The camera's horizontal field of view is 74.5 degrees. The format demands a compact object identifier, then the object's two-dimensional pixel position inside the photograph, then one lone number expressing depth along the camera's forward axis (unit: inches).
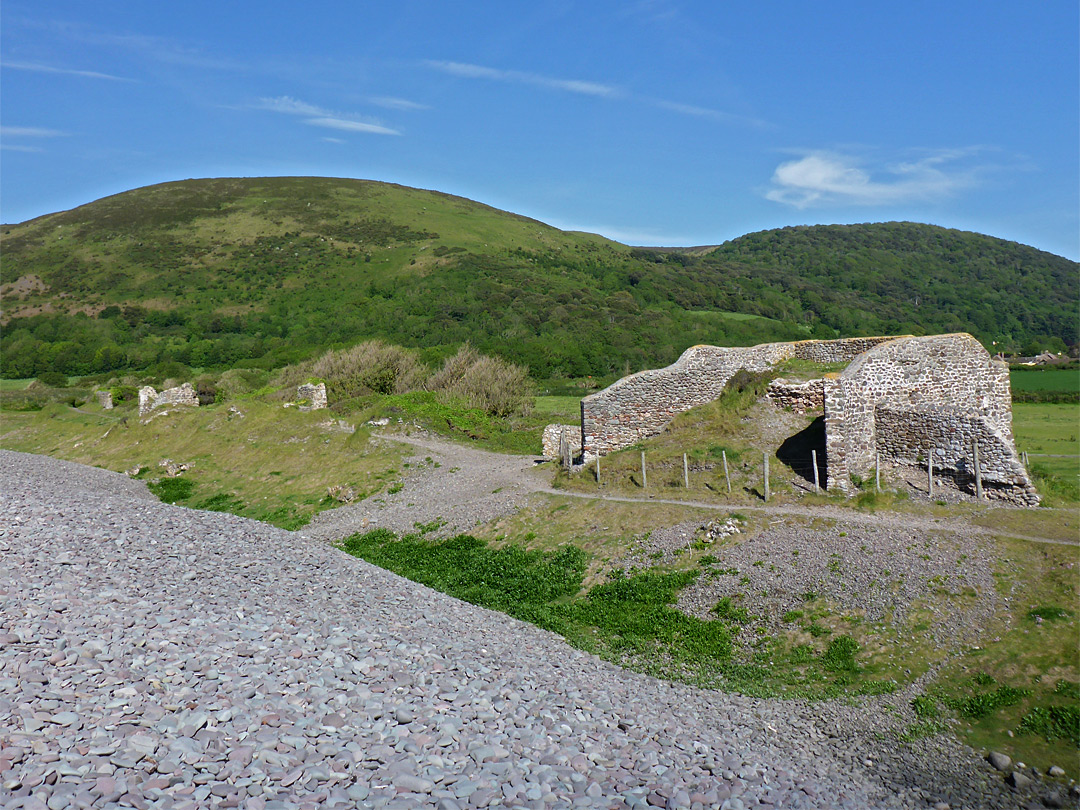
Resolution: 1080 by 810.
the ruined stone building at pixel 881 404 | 638.5
